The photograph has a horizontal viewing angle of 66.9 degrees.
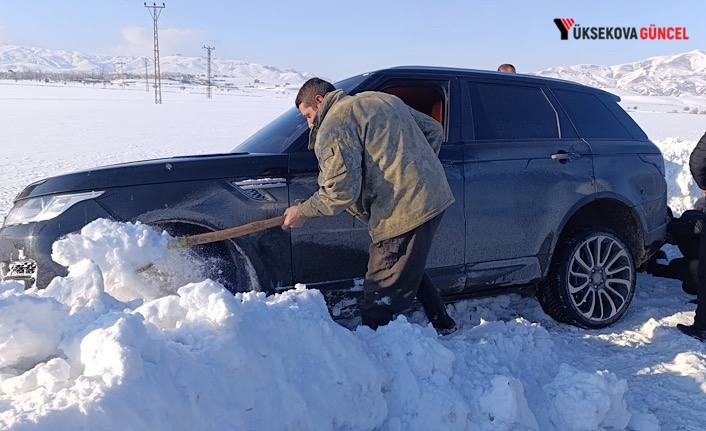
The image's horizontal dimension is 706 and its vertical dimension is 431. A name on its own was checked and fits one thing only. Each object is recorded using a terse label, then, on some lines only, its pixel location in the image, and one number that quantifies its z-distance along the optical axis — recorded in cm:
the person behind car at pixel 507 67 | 628
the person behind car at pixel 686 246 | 459
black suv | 293
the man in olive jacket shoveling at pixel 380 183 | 266
